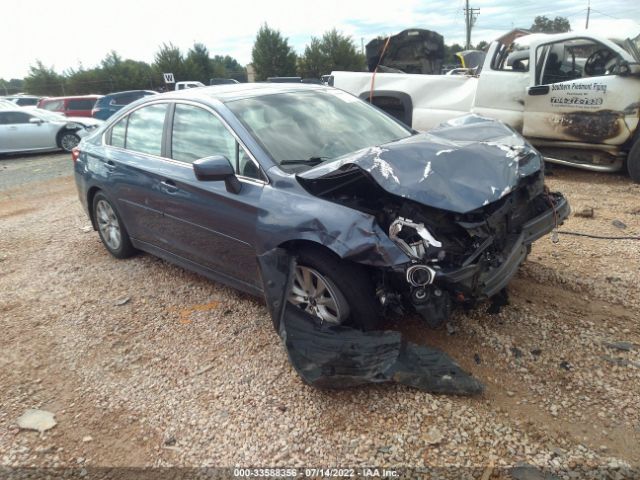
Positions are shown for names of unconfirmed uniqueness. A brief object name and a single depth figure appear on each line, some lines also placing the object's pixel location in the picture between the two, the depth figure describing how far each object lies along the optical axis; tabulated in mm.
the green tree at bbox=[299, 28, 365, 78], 37625
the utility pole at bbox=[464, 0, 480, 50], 42194
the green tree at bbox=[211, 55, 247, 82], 41000
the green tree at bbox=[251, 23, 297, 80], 39438
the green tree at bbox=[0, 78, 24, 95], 41406
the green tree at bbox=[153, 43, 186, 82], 37906
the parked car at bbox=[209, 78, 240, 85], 25450
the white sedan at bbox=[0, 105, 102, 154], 13141
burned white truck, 6180
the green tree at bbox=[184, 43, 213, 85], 38500
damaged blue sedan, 2613
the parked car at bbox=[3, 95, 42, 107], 23188
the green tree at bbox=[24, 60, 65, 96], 36156
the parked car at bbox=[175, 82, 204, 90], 22431
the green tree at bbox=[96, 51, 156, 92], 35469
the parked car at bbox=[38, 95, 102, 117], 16641
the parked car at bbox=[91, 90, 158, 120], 15617
